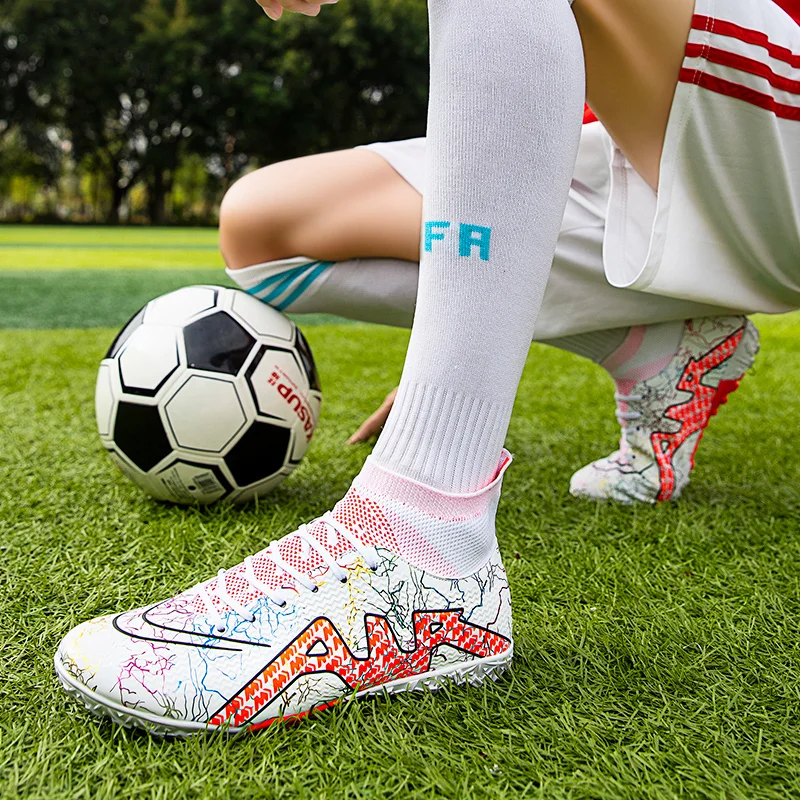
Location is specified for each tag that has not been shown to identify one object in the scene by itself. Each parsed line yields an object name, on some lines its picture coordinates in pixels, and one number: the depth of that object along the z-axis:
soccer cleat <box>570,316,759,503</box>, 1.70
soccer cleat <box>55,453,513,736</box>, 0.83
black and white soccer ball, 1.55
